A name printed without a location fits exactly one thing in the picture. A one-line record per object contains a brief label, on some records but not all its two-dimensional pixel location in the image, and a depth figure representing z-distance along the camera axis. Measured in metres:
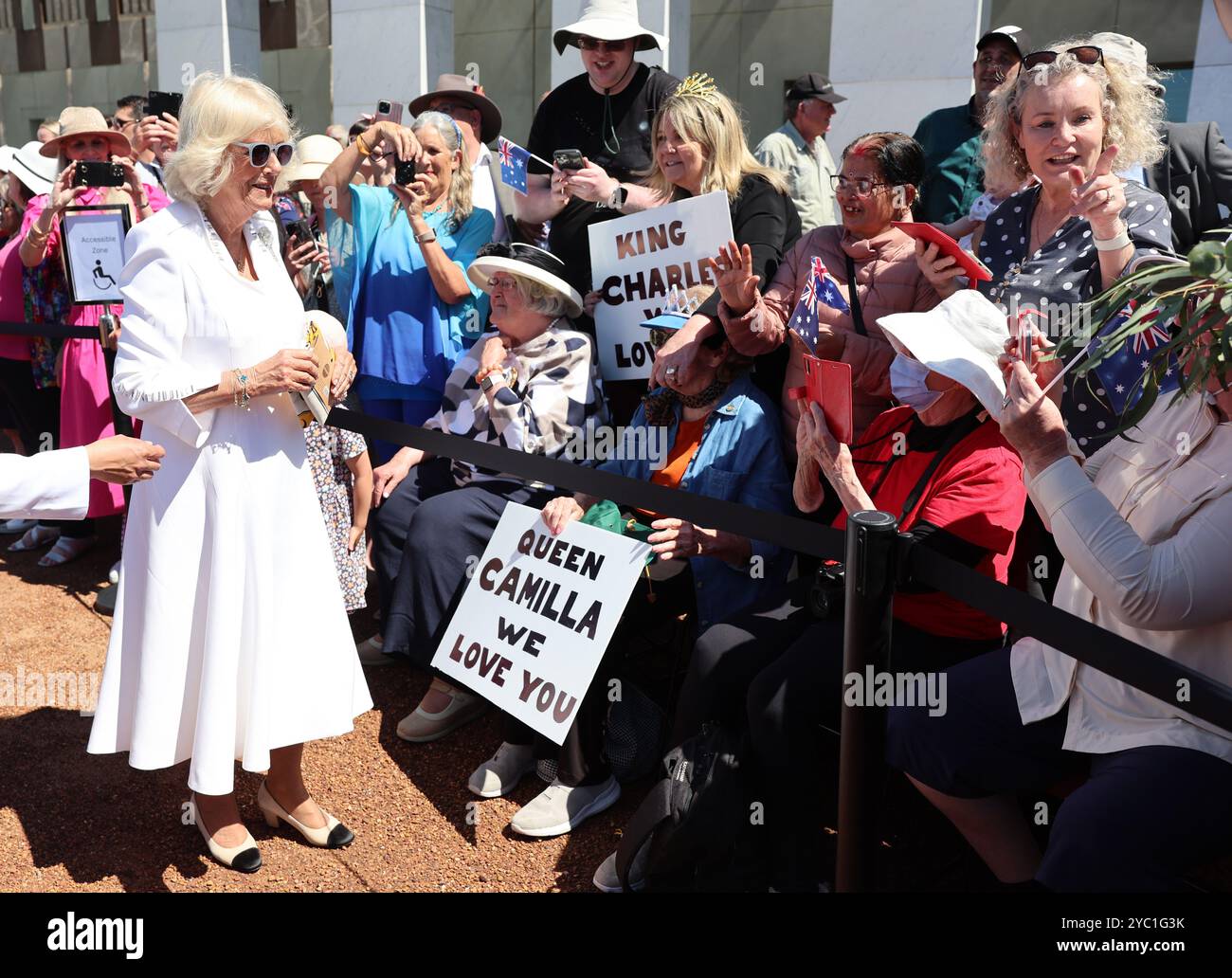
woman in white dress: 3.08
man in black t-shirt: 4.78
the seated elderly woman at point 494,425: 4.15
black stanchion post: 2.22
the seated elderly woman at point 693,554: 3.56
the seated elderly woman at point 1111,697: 2.20
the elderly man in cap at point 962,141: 5.21
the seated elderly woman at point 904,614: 2.96
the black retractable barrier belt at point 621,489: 2.49
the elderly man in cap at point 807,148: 6.56
